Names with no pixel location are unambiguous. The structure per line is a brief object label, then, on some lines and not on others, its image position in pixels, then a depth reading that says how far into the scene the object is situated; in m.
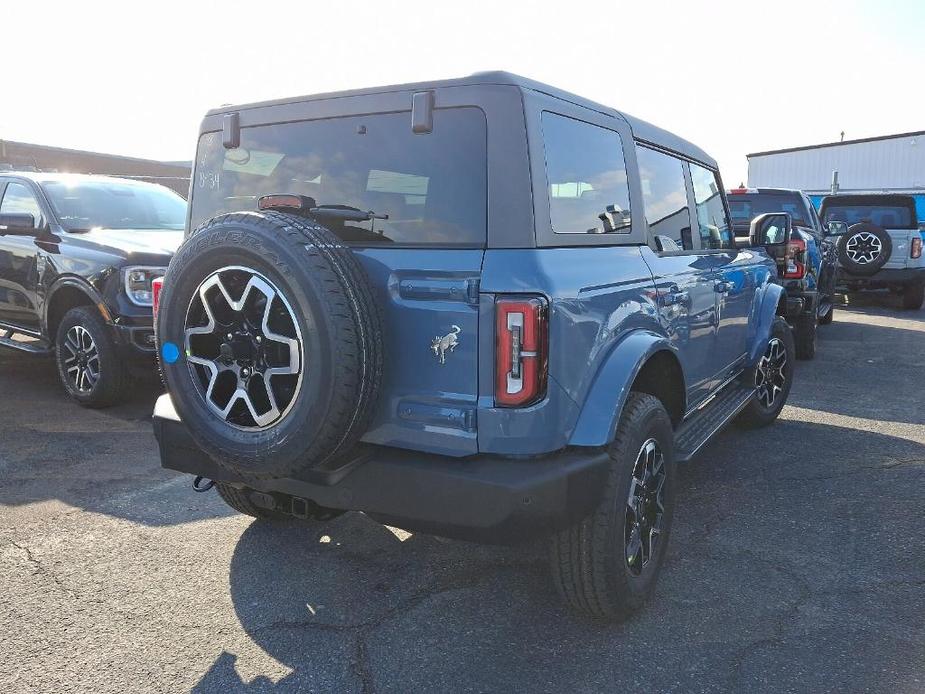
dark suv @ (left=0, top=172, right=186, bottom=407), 5.46
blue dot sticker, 2.65
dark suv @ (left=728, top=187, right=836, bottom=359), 8.09
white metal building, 29.53
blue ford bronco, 2.35
